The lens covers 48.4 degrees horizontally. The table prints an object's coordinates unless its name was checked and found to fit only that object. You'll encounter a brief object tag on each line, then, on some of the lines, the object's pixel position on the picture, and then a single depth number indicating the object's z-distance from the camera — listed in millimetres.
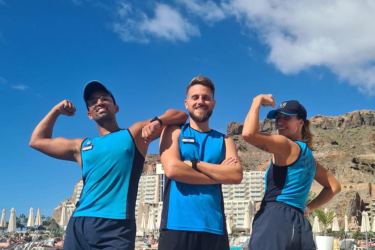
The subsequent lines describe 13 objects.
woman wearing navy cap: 2824
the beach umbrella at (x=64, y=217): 24234
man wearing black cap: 2842
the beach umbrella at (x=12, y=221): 24359
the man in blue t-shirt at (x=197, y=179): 2646
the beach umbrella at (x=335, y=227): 25094
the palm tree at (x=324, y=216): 30078
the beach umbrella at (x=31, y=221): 28145
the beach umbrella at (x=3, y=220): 27484
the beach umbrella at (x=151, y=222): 27116
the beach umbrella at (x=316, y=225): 24531
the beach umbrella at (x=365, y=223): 20505
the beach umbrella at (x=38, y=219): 27344
